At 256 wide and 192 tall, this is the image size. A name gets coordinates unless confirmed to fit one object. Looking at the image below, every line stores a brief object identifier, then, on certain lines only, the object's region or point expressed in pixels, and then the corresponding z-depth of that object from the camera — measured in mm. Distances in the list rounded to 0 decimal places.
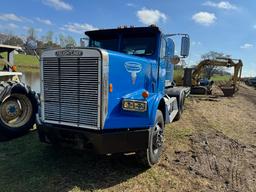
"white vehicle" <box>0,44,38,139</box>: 4546
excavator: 14604
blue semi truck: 2964
